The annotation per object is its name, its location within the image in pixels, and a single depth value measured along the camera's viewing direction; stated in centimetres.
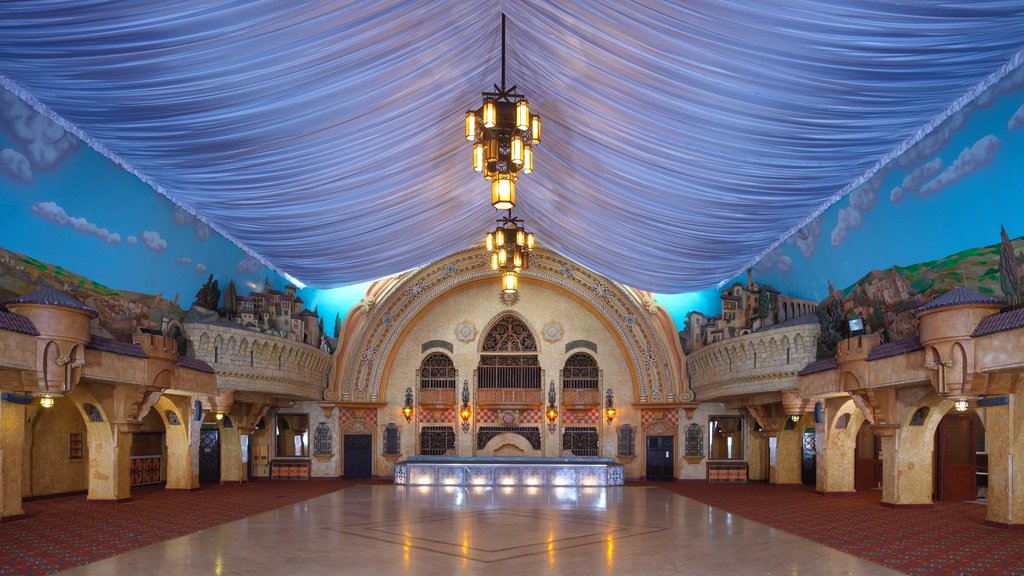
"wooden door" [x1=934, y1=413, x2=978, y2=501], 1820
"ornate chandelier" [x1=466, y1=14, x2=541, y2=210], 1016
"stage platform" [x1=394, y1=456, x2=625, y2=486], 2136
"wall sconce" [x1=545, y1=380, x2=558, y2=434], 2555
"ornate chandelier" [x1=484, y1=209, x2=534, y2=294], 1427
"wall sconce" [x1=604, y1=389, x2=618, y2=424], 2550
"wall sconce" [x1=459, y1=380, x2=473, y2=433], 2553
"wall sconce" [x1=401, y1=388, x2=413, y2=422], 2555
